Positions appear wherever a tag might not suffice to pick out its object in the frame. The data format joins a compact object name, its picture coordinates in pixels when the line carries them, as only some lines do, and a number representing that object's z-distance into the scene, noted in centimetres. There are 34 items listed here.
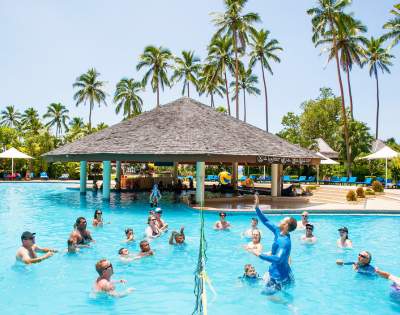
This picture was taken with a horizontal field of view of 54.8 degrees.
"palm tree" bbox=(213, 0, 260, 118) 4222
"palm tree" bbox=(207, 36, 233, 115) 5066
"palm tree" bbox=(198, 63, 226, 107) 5322
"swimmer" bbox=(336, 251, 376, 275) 952
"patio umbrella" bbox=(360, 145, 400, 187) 3141
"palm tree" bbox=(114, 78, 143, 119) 6681
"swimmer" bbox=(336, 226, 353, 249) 1238
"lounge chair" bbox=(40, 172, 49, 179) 4656
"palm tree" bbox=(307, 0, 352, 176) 3978
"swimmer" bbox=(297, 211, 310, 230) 1463
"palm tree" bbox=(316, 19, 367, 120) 4372
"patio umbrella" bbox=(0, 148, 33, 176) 4269
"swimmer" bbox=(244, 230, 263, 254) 1084
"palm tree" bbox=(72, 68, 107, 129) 6197
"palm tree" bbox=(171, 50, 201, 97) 5847
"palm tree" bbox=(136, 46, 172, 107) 5544
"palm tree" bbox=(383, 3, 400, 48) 3581
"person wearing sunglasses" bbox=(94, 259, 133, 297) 777
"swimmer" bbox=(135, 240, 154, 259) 1104
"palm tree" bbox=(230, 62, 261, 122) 6367
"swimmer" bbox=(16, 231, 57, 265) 980
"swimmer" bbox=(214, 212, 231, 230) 1552
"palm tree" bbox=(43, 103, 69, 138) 7994
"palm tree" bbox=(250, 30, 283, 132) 5356
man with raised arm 666
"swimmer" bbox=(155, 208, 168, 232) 1434
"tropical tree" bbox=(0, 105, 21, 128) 9600
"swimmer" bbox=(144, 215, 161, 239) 1364
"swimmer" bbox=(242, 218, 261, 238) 1343
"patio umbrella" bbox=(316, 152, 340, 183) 3412
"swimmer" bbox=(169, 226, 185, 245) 1261
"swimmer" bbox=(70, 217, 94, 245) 1184
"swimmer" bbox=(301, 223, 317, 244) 1330
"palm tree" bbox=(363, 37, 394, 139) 5942
